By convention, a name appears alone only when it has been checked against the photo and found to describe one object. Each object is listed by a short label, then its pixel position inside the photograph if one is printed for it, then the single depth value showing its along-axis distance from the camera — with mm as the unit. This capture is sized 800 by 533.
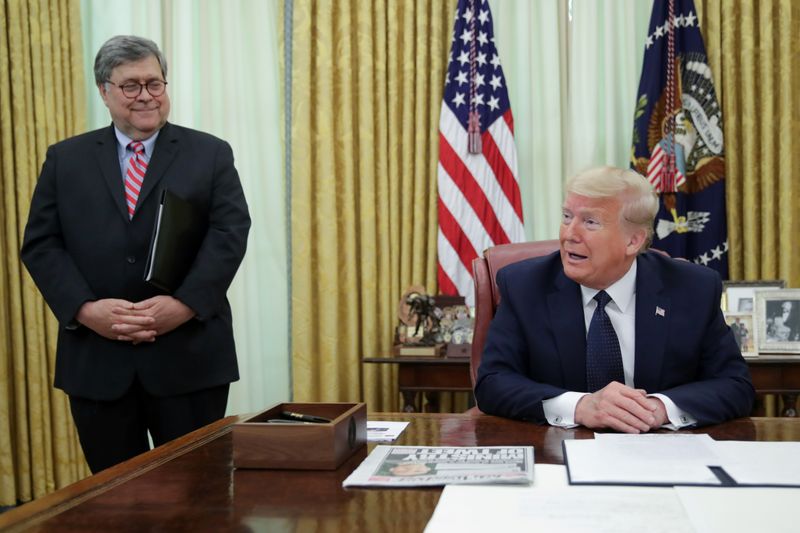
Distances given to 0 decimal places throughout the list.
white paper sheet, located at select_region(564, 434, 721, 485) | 1247
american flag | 4234
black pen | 1532
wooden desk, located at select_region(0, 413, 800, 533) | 1100
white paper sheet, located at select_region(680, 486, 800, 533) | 1024
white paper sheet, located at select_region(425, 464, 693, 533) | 1035
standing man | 2480
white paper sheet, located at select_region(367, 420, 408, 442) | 1653
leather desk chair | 2418
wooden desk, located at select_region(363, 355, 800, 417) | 3686
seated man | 2049
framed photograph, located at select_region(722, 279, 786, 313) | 3680
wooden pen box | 1371
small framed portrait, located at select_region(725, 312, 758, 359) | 3506
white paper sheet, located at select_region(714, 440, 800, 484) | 1238
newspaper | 1261
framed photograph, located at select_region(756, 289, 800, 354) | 3496
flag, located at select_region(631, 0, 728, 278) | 4027
